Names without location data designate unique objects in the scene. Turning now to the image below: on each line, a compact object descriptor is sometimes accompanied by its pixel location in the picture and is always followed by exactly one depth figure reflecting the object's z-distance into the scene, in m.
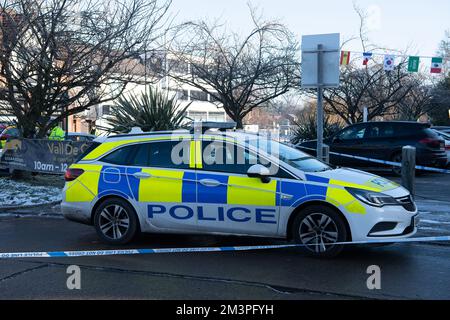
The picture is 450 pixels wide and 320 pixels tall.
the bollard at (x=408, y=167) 8.48
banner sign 12.41
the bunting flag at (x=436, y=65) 23.56
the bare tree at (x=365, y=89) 24.41
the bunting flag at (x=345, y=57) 22.16
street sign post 8.84
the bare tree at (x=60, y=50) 10.89
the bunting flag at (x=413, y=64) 22.91
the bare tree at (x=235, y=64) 17.94
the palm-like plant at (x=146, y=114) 13.76
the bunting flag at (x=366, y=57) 21.91
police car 6.05
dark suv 15.23
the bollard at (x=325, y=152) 10.57
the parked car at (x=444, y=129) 23.16
